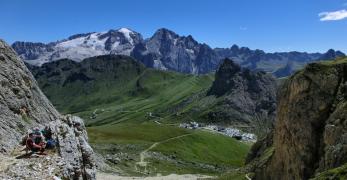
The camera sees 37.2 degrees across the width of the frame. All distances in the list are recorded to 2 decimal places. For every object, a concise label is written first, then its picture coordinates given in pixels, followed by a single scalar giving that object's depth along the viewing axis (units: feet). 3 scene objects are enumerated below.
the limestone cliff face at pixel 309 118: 284.63
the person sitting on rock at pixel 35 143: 122.31
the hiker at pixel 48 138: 127.65
